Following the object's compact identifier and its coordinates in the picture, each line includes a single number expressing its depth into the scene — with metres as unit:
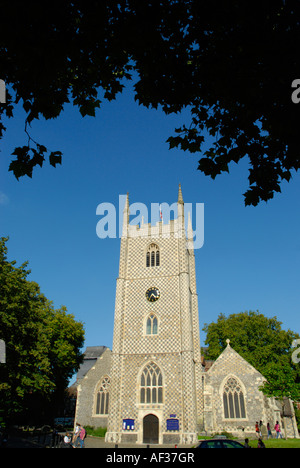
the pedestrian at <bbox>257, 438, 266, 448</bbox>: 14.97
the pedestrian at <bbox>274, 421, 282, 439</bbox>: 22.15
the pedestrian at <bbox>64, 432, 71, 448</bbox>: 15.38
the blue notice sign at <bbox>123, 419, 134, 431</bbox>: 24.64
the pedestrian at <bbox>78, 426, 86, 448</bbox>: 15.83
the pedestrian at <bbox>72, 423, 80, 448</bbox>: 16.75
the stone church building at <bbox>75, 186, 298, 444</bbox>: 24.66
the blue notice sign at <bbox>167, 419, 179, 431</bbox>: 23.75
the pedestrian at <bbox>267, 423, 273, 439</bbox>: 24.22
